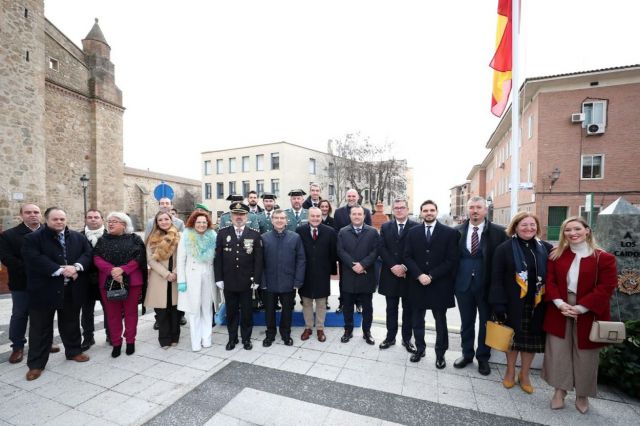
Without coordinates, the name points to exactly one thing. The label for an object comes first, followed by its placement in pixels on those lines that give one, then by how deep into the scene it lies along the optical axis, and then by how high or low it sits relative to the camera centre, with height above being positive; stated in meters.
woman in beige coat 4.40 -1.12
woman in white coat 4.39 -1.12
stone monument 3.56 -0.58
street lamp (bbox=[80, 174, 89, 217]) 16.45 +0.92
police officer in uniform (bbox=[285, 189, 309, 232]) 6.07 -0.22
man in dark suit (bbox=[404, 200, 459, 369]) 3.93 -0.91
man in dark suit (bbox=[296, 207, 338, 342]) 4.75 -1.02
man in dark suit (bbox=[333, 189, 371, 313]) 6.16 -0.24
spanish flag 5.93 +2.87
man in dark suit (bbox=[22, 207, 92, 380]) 3.68 -1.07
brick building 16.25 +3.54
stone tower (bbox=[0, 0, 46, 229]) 11.24 +3.62
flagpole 5.61 +1.96
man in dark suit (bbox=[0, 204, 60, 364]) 3.98 -0.99
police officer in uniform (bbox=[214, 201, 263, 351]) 4.43 -1.00
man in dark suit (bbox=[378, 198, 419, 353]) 4.36 -1.04
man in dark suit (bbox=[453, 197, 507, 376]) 3.77 -0.91
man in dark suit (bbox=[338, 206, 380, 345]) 4.60 -0.97
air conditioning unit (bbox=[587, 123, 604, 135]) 16.39 +4.13
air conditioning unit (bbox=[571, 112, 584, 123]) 16.42 +4.74
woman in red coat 2.89 -1.00
